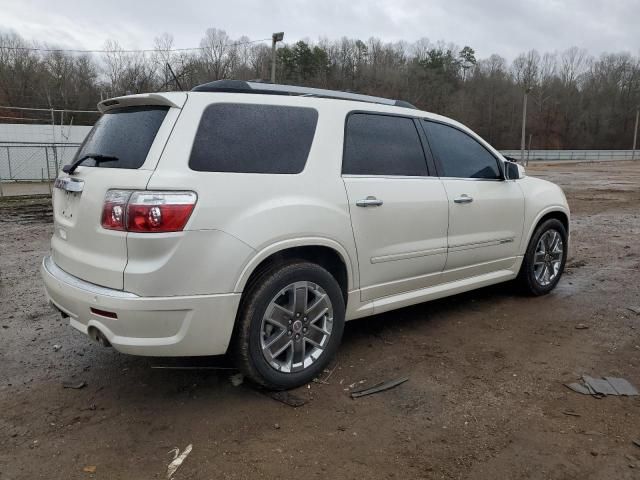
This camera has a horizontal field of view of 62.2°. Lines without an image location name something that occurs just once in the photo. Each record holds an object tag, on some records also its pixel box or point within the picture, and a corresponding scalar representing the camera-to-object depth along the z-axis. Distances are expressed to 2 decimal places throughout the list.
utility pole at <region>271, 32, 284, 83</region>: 23.39
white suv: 2.85
